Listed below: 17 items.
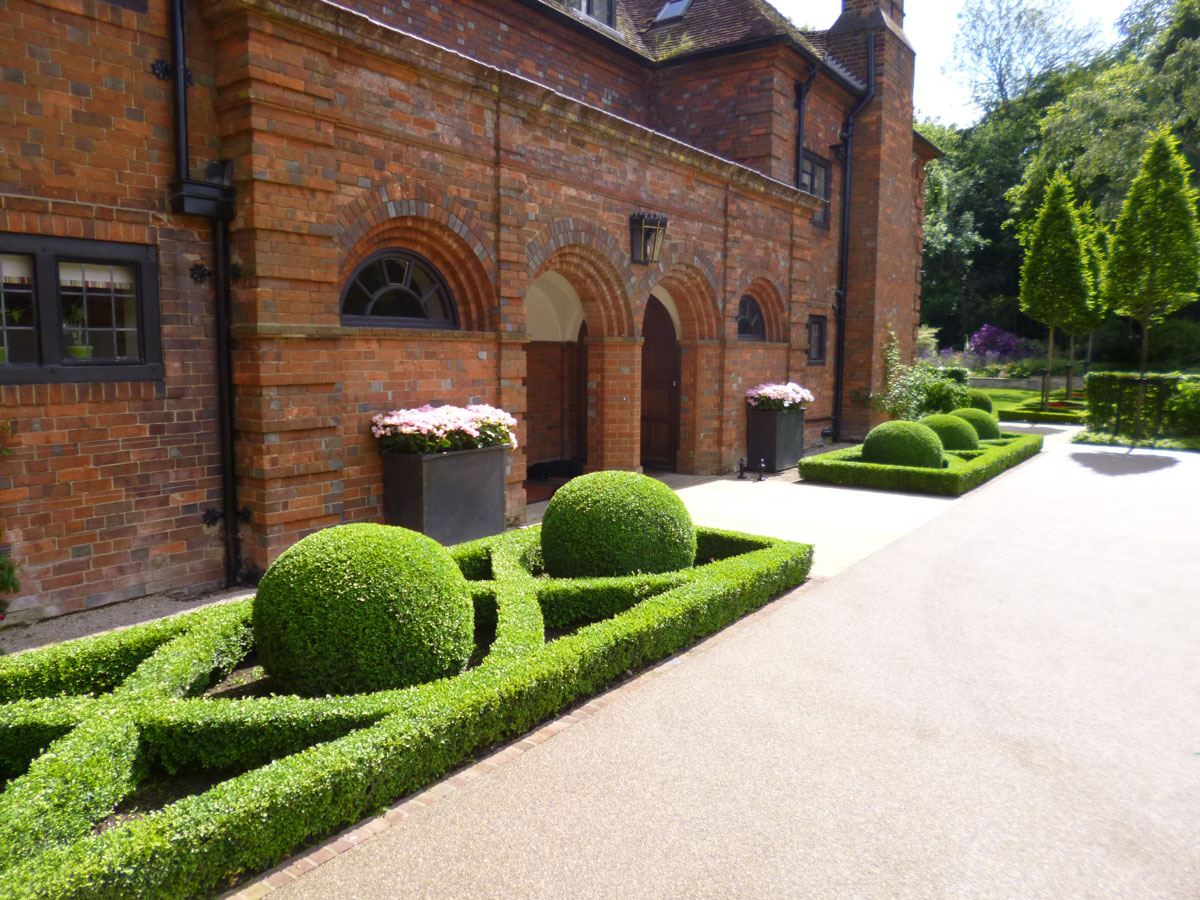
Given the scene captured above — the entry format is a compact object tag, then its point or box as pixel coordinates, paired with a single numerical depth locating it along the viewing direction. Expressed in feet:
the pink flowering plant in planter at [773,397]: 48.21
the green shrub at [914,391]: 63.87
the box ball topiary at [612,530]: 22.61
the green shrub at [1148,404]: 67.92
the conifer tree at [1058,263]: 89.25
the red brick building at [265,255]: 20.11
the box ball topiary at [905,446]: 45.40
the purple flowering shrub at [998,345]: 131.23
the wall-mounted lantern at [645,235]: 37.37
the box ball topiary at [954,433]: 53.88
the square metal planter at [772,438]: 48.16
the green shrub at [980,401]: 75.87
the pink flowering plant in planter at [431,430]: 25.82
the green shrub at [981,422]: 61.41
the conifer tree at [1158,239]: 61.67
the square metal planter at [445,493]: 25.71
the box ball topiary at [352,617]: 14.82
